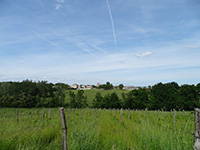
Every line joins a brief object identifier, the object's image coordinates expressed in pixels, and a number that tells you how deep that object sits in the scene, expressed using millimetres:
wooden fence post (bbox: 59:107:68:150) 3262
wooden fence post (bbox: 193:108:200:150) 2456
